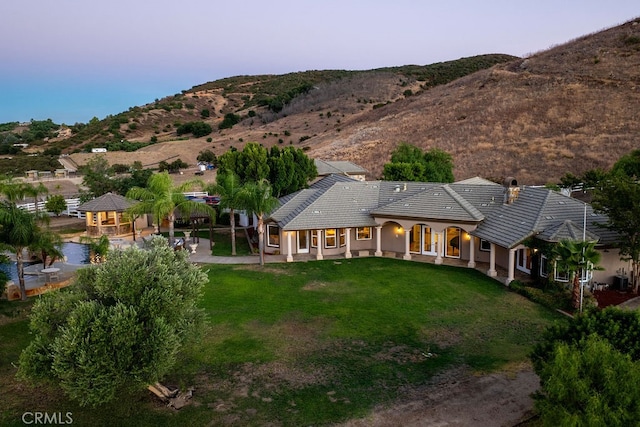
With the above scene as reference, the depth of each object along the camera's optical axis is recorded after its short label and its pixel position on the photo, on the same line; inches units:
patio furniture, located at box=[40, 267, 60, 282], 884.6
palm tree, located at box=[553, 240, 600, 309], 720.3
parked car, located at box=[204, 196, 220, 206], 1676.7
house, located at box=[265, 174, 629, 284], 872.9
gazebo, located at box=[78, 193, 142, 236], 1384.1
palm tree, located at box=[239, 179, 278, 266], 1018.1
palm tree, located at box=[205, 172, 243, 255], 1098.1
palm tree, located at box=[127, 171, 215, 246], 1019.3
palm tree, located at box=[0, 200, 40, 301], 756.6
